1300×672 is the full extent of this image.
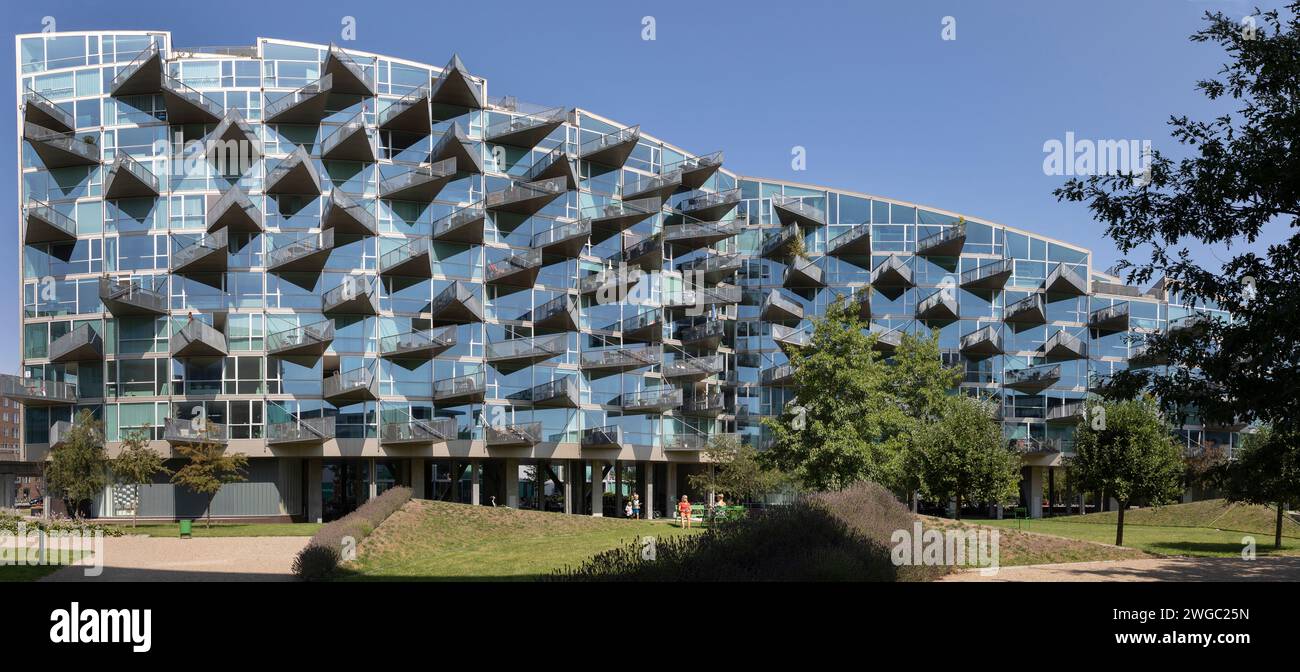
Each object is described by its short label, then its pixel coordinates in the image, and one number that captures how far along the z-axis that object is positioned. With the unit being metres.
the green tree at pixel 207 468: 38.19
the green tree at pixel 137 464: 37.22
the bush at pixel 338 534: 20.33
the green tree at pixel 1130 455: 28.19
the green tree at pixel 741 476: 46.56
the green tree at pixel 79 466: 37.28
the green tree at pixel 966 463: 32.78
